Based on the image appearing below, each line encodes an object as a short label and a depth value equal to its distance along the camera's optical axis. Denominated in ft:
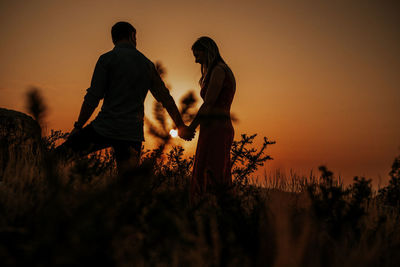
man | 12.73
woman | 13.75
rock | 16.12
